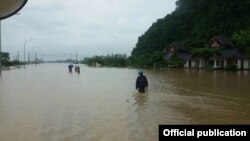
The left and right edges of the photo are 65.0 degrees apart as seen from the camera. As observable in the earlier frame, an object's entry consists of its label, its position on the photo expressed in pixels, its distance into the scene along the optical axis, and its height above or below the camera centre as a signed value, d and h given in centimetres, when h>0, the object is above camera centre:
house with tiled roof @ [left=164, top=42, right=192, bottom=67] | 3265 +175
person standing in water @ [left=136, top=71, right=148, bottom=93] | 886 -87
